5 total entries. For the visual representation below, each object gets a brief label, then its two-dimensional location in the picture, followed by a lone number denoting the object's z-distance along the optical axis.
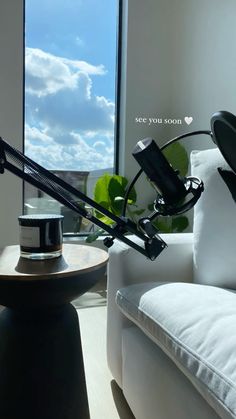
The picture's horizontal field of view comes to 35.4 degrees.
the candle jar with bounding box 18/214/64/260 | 1.02
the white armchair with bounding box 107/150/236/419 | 0.85
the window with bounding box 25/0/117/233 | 3.02
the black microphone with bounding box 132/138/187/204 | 0.73
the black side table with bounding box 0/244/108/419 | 0.99
